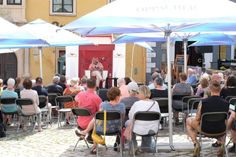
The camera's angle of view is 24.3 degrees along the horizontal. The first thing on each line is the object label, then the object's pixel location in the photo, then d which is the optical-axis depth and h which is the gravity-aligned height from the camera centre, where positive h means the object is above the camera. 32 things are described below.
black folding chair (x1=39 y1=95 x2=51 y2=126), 13.43 -1.01
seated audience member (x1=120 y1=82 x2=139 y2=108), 10.38 -0.66
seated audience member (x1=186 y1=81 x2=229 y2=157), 9.15 -0.78
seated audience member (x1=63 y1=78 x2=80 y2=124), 14.30 -0.74
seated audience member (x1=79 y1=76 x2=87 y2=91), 14.88 -0.64
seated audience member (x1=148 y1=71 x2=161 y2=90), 14.33 -0.50
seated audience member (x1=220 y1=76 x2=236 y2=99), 11.81 -0.58
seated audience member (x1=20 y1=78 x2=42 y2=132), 12.67 -0.81
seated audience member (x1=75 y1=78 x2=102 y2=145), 10.29 -0.74
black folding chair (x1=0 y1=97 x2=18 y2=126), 12.84 -0.98
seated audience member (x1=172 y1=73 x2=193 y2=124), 13.15 -0.68
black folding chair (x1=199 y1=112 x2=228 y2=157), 9.01 -1.01
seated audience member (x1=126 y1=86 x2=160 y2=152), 9.22 -0.84
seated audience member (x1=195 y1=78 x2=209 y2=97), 13.33 -0.60
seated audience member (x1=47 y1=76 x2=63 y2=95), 15.22 -0.74
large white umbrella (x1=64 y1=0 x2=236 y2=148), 8.93 +0.82
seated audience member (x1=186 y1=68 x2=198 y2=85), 17.17 -0.50
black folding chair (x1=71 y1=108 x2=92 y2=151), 10.04 -0.91
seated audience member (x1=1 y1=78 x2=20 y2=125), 12.89 -0.77
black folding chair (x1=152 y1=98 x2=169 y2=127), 11.83 -0.93
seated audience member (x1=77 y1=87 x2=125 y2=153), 9.39 -0.76
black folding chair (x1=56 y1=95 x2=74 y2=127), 13.69 -0.98
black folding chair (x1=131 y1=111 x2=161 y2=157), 9.12 -0.90
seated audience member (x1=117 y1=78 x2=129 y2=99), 12.60 -0.62
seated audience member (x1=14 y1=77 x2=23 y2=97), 14.55 -0.66
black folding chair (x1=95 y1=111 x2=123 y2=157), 9.25 -0.93
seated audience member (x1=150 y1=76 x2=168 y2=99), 12.73 -0.67
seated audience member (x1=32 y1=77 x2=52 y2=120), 13.83 -0.68
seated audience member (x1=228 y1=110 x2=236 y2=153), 9.44 -1.07
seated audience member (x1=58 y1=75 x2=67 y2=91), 15.96 -0.61
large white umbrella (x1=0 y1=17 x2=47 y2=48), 10.66 +0.54
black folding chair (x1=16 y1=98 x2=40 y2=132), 12.53 -0.96
